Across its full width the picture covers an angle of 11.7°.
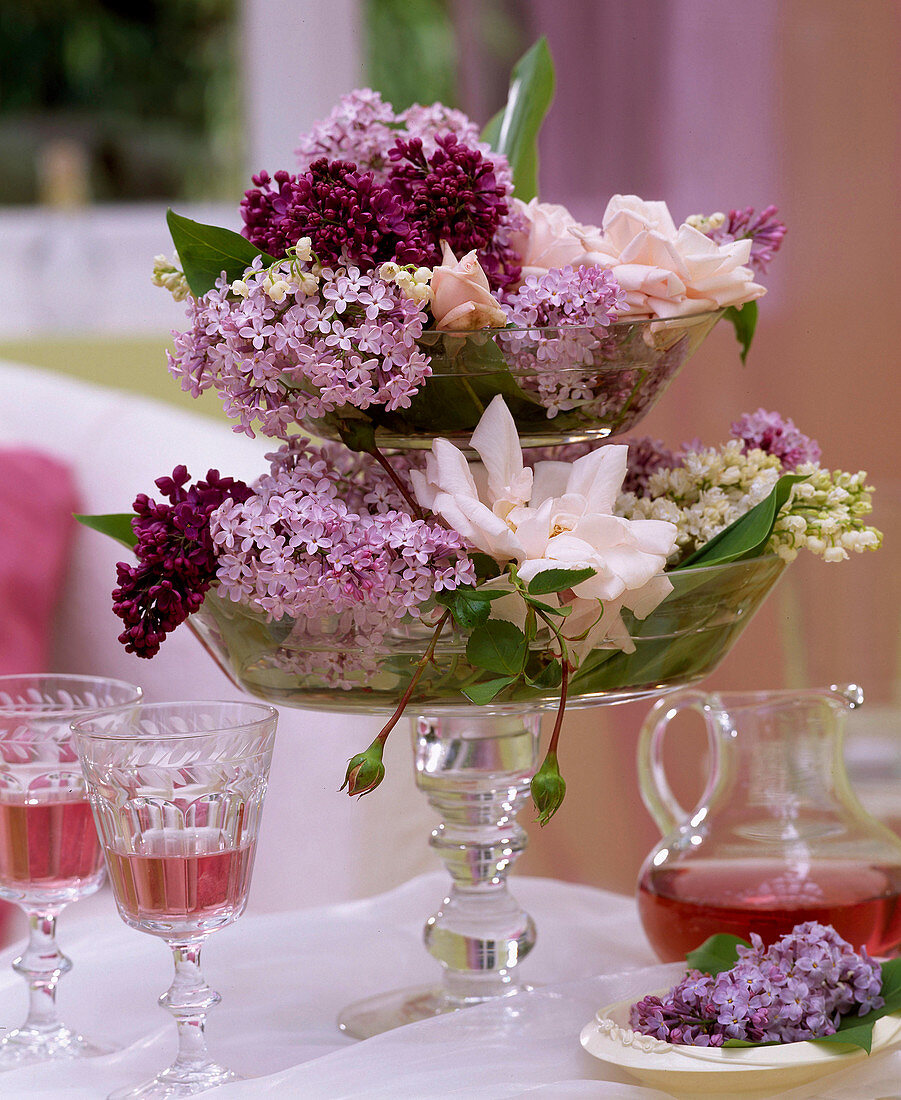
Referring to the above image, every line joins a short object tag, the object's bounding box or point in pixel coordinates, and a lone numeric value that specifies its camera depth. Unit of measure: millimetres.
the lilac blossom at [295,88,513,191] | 1758
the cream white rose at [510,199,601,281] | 1747
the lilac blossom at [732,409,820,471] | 1810
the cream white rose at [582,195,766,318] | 1718
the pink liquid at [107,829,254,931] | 1703
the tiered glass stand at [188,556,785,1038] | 1721
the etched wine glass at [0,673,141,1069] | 1785
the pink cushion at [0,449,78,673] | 2250
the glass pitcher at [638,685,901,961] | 1828
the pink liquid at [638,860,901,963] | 1821
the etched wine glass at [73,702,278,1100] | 1702
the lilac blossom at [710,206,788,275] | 1785
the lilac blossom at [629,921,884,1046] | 1699
